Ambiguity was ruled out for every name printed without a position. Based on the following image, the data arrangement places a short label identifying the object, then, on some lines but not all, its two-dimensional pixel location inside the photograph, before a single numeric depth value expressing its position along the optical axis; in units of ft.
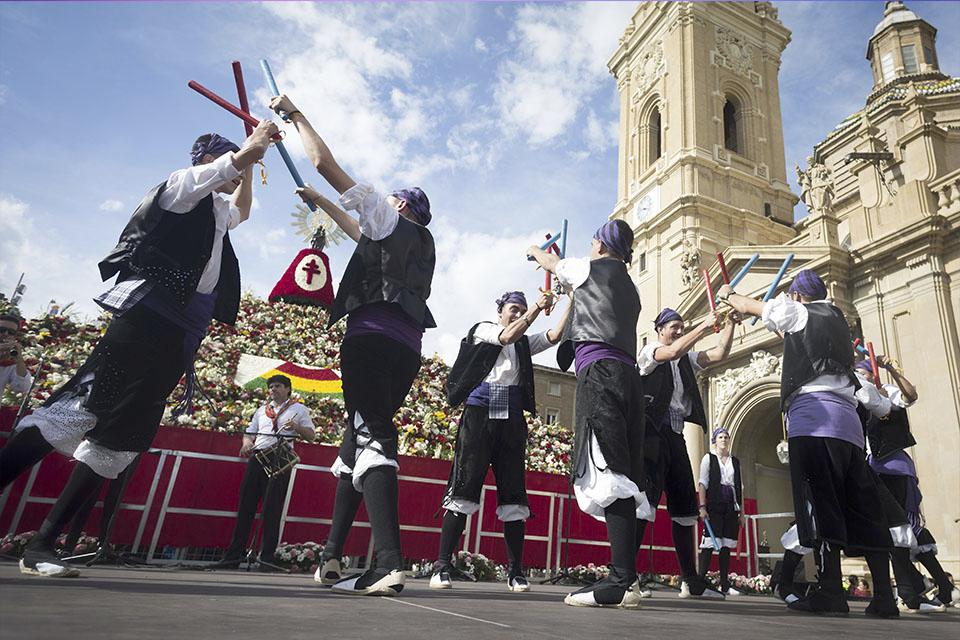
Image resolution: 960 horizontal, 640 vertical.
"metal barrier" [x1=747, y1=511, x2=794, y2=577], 29.68
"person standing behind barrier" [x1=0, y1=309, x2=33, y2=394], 16.69
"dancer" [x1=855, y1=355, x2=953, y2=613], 16.65
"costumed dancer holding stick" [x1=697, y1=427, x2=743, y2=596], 23.75
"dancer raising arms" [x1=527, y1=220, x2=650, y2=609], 9.57
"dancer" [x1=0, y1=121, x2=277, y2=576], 8.68
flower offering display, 31.35
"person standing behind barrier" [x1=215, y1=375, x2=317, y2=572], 18.11
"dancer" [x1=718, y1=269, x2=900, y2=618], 11.37
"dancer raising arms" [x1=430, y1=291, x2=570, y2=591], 13.94
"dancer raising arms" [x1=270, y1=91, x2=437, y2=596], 9.16
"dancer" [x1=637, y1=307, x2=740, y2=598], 15.55
